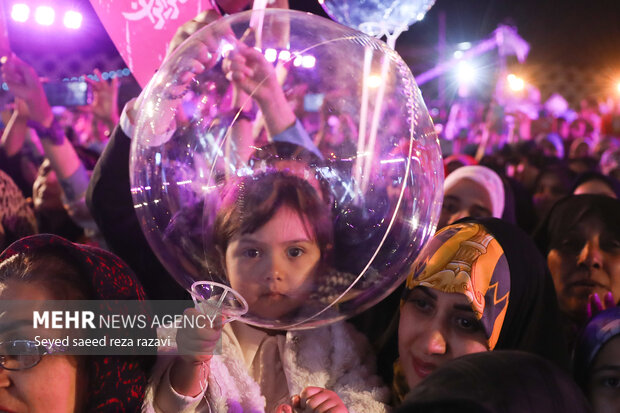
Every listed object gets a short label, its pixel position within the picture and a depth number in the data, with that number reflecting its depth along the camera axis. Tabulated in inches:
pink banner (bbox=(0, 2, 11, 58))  95.4
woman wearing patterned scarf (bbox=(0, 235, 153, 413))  55.7
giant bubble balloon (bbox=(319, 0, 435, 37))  63.0
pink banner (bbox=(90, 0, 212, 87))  76.9
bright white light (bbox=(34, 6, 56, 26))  135.7
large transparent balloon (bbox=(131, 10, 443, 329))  47.9
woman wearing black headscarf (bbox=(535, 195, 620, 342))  104.8
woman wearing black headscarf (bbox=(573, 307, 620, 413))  74.9
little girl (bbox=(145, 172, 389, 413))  48.2
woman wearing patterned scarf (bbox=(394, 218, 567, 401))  71.3
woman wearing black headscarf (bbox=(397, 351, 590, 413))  38.7
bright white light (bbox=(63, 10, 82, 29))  141.7
